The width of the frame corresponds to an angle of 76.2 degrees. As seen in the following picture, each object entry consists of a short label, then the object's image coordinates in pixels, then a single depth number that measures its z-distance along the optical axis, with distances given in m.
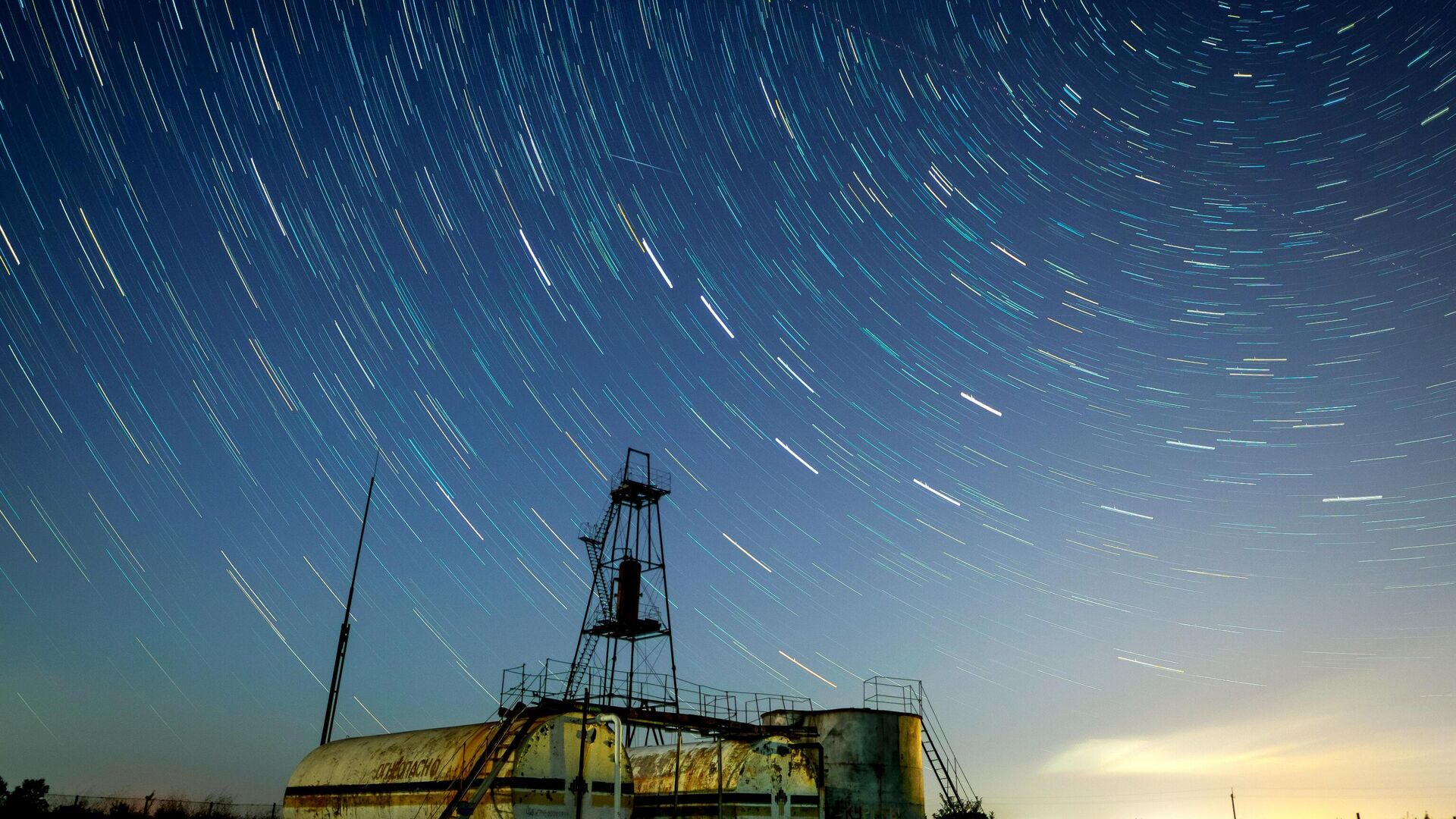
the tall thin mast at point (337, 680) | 34.44
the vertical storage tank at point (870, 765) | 29.67
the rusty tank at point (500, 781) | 23.05
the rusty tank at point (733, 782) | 27.00
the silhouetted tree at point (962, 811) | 31.98
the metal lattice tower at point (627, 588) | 37.41
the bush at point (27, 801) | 40.69
